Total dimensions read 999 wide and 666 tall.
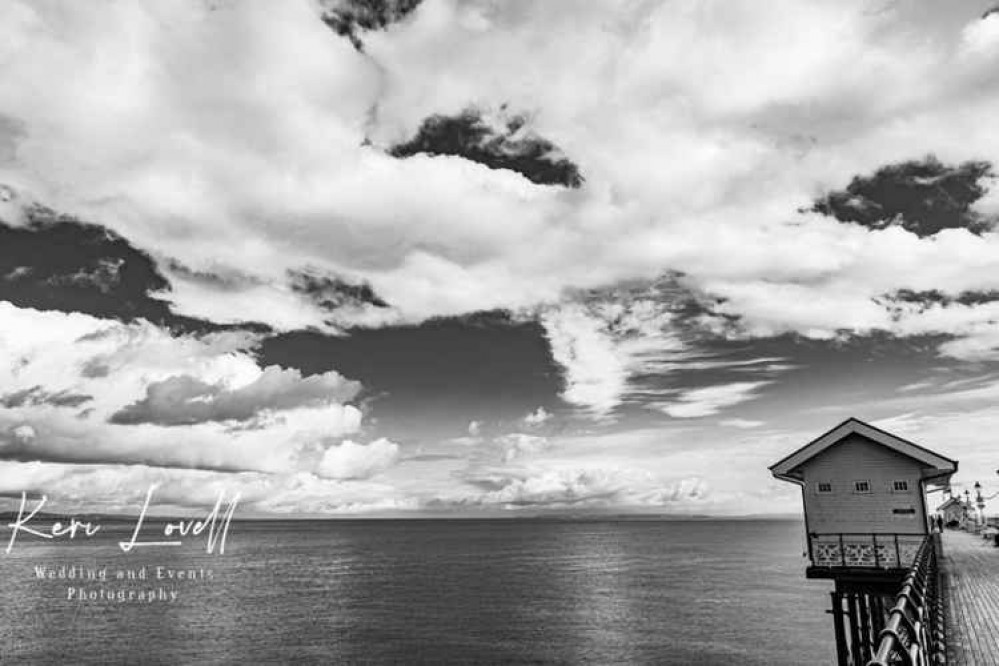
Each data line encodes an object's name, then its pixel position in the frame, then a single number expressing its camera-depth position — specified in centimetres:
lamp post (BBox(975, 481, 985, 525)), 6262
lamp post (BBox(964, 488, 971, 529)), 7911
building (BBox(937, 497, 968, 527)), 7266
